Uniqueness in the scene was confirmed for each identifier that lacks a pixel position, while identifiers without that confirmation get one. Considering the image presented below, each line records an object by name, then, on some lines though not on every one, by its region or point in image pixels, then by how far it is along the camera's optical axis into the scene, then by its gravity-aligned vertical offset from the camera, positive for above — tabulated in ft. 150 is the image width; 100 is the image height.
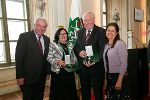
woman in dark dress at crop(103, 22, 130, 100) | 4.93 -0.69
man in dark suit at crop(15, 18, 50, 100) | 4.92 -0.53
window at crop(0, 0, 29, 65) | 9.46 +1.74
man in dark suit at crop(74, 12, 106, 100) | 5.40 -0.51
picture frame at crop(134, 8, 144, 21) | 14.55 +3.68
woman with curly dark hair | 5.37 -1.00
